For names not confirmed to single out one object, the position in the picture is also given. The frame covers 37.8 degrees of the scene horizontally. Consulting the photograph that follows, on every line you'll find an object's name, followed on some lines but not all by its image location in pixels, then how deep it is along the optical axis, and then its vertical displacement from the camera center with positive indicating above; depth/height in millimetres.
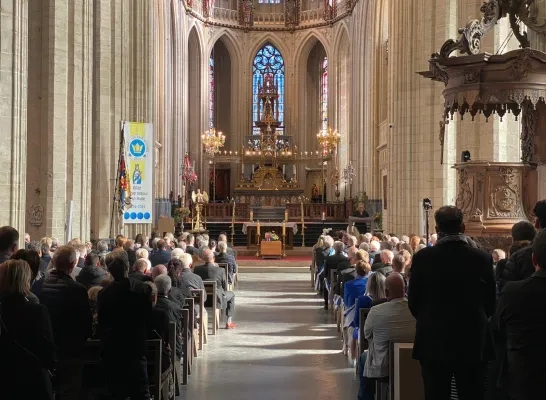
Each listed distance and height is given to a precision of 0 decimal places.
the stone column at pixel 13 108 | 10172 +1158
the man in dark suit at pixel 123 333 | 6336 -1090
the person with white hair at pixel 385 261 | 10728 -856
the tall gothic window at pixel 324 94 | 44438 +5888
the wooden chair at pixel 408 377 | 6121 -1374
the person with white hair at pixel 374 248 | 13548 -878
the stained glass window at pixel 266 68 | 45500 +7371
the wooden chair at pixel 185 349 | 8945 -1736
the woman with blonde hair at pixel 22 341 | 5023 -912
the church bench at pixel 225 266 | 15516 -1347
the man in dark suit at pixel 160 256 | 13055 -969
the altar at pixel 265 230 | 28766 -1201
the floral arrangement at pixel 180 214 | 30234 -641
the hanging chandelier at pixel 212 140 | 40625 +2922
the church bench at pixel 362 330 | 7812 -1310
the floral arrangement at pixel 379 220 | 29812 -829
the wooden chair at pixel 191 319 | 9938 -1543
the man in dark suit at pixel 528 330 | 4113 -683
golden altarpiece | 37281 +2042
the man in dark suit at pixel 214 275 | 12828 -1251
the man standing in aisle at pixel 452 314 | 5094 -750
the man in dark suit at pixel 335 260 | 14001 -1111
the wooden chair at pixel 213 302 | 12405 -1640
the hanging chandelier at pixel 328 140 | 40719 +2989
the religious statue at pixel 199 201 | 30589 -164
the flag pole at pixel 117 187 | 17434 +219
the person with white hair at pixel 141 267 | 8830 -782
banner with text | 17641 +632
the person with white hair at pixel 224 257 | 15891 -1198
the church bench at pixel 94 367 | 6648 -1428
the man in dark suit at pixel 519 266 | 5695 -488
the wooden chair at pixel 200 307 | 11070 -1539
